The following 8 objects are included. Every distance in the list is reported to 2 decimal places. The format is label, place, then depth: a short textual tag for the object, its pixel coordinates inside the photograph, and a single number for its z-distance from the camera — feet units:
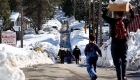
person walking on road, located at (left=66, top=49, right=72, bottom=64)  100.00
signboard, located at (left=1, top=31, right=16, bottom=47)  77.92
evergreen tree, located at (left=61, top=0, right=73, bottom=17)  386.11
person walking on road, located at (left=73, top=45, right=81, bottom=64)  91.98
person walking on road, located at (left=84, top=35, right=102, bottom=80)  33.32
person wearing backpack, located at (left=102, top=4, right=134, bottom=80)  26.50
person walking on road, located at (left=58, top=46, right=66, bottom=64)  91.86
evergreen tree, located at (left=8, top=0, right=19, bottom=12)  268.00
